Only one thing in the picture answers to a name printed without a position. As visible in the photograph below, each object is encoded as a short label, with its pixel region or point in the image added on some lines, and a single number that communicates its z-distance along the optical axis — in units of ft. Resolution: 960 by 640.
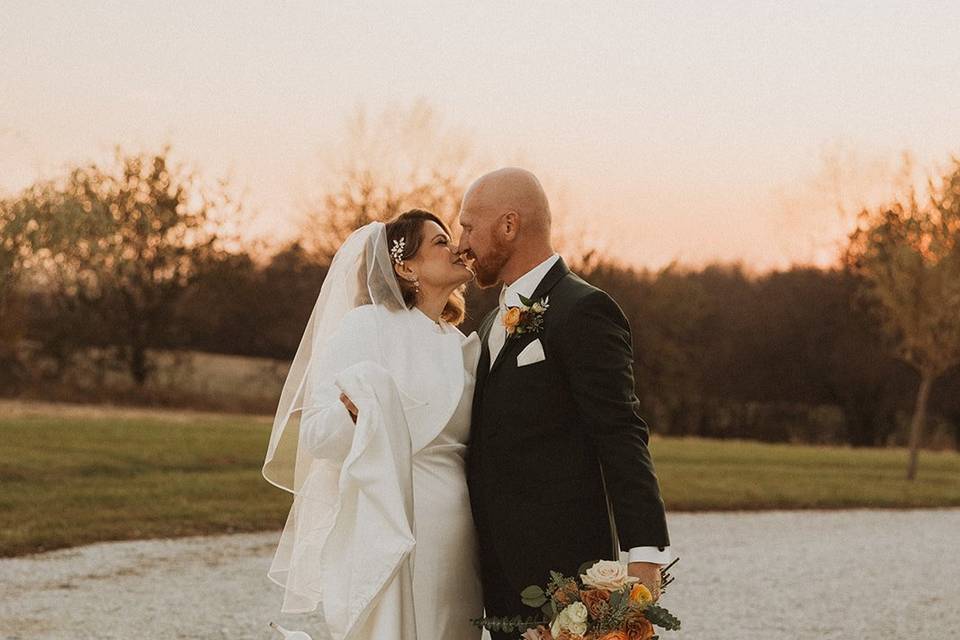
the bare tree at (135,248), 111.24
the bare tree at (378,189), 104.37
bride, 13.17
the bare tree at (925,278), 70.13
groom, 12.64
